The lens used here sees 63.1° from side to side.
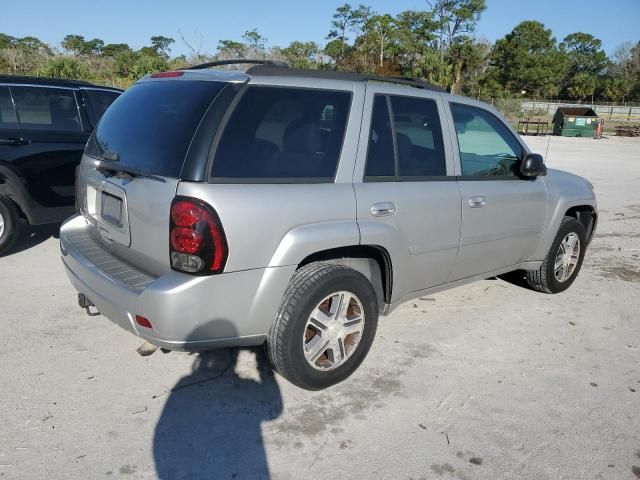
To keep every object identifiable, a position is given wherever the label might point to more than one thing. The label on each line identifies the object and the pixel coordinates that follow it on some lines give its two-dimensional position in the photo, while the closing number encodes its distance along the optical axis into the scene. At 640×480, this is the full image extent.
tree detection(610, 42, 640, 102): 67.50
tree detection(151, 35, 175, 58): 96.25
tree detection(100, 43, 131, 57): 85.06
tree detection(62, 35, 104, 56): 84.91
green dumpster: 32.16
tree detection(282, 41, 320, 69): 63.69
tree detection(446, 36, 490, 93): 64.88
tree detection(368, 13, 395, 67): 62.16
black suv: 5.14
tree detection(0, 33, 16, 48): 74.76
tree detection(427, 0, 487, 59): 70.19
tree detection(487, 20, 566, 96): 72.69
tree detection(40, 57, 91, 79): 29.91
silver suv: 2.58
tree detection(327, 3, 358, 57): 69.62
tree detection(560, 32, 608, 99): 72.69
